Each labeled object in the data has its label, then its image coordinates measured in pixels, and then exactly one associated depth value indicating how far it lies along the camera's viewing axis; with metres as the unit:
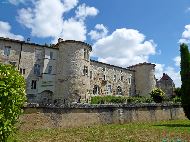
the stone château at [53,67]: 24.44
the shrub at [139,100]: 25.80
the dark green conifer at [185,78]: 13.58
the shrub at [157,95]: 24.12
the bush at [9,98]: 4.27
